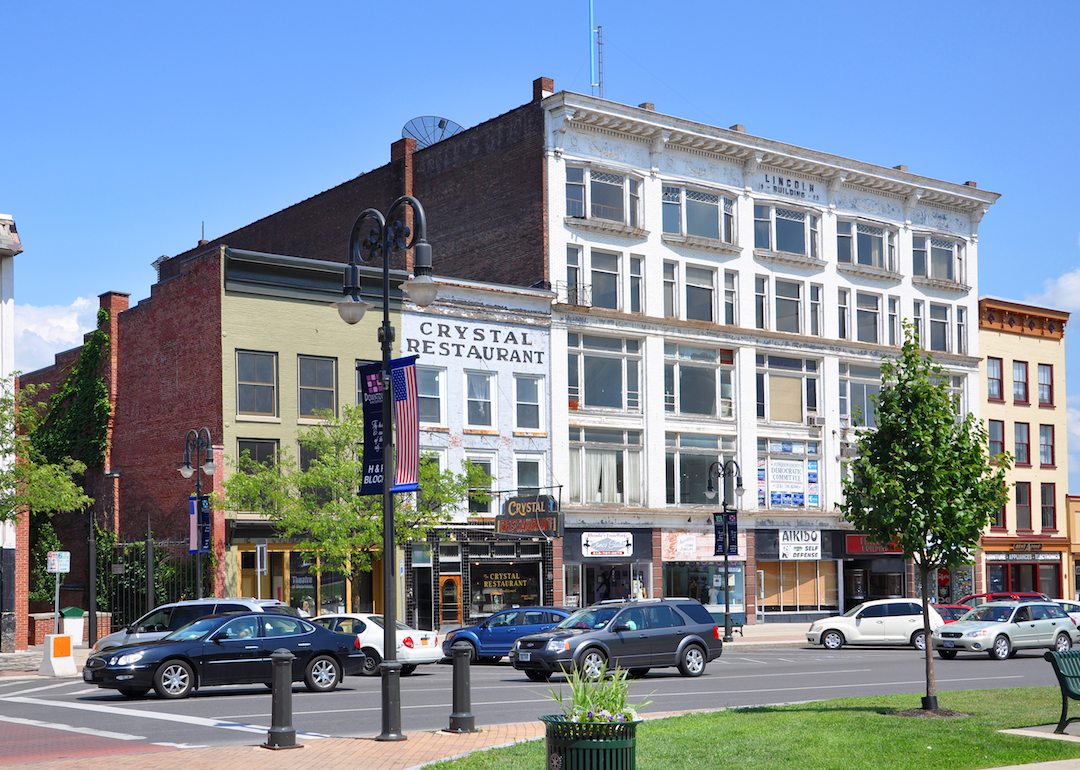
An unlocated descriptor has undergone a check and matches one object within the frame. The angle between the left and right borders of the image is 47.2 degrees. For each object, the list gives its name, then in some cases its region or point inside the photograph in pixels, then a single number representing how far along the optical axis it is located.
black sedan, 20.78
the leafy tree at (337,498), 33.34
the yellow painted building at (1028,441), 57.53
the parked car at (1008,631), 33.03
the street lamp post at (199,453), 32.66
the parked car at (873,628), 37.22
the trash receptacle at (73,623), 37.34
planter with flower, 10.13
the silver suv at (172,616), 25.30
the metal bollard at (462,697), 15.79
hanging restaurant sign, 38.16
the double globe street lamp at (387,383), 15.03
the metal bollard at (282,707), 14.40
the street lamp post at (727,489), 39.81
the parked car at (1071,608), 38.12
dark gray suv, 24.12
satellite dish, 50.88
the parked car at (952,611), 39.06
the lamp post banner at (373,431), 16.44
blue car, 30.20
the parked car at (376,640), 26.58
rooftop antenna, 47.97
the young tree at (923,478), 17.72
